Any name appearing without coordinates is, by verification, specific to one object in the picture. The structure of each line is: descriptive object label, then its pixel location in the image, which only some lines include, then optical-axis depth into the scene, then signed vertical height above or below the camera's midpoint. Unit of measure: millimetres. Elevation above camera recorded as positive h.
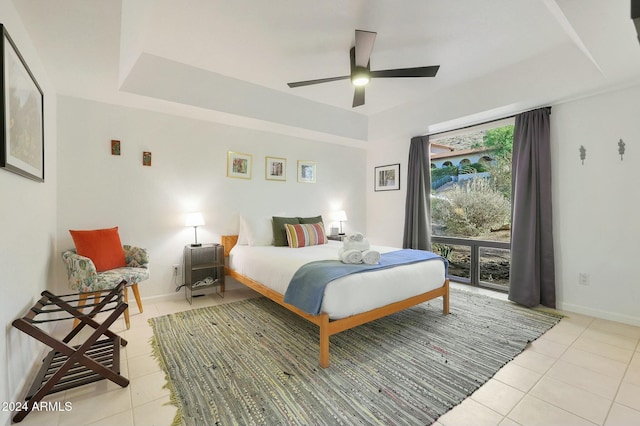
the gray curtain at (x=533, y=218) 3248 -57
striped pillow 3740 -282
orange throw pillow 2742 -325
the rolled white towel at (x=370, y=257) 2494 -382
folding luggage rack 1593 -976
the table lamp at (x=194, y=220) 3484 -73
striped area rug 1636 -1113
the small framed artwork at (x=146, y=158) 3367 +667
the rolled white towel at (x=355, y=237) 2771 -230
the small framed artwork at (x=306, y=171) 4698 +713
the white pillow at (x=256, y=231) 3764 -228
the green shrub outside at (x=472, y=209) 3910 +61
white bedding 2162 -579
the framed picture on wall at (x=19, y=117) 1486 +613
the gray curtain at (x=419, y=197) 4484 +266
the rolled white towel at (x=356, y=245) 2711 -301
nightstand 3467 -673
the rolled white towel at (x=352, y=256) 2510 -381
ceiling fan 2332 +1297
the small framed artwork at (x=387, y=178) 5012 +657
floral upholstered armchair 2461 -558
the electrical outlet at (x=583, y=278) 3062 -708
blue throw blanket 2113 -503
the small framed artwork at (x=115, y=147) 3191 +758
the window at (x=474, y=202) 3844 +168
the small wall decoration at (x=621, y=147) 2846 +656
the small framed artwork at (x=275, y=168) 4332 +704
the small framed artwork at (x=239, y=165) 3984 +700
